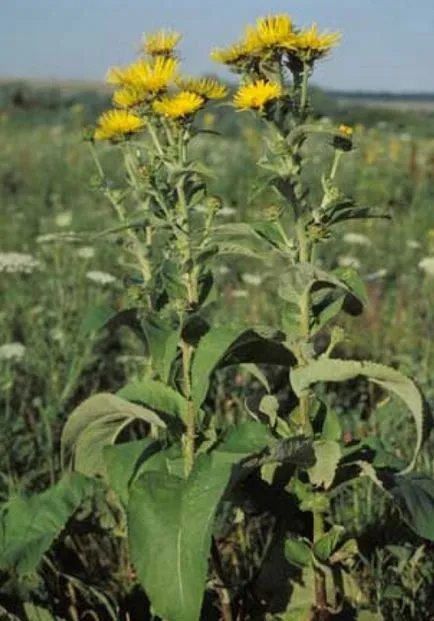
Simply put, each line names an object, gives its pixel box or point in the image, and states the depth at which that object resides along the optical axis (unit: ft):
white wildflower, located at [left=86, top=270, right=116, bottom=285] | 14.19
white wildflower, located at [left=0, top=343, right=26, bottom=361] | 12.25
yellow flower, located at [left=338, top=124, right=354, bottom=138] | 6.29
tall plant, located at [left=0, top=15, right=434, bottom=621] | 6.14
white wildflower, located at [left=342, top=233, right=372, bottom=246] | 19.67
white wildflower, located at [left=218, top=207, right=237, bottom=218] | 18.25
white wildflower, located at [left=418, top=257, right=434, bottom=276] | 13.34
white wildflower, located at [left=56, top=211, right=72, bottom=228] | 18.80
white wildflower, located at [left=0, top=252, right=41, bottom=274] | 12.71
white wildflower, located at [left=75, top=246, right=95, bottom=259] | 15.40
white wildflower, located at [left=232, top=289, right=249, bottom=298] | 15.74
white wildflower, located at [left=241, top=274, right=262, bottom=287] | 16.31
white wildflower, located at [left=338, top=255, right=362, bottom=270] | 19.28
